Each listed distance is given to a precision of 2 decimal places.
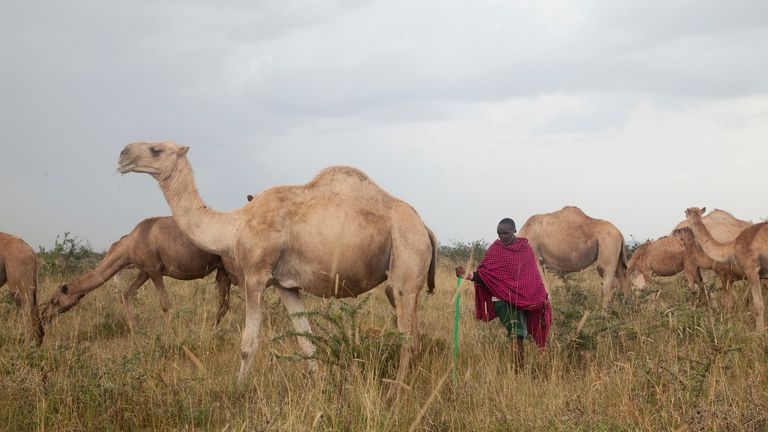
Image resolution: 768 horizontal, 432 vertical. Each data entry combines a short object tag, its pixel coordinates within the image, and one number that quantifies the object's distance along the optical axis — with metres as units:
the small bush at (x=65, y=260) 20.42
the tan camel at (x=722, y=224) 15.50
